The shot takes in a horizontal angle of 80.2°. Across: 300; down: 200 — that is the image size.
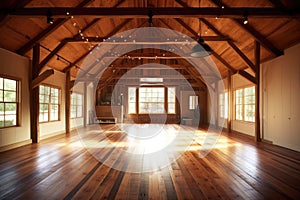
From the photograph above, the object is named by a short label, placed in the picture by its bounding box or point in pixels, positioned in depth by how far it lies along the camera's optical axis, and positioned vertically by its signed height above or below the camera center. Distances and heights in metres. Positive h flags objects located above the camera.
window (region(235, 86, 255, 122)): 6.70 -0.08
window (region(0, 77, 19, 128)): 4.66 +0.02
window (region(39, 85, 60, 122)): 6.51 -0.01
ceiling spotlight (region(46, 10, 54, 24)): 3.89 +1.89
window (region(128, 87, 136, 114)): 12.47 +0.17
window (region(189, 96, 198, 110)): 12.06 +0.02
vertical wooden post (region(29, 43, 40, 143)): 5.47 -0.16
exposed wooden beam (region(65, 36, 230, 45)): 6.04 +2.23
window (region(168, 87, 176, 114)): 12.45 +0.23
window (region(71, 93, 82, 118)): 9.02 -0.12
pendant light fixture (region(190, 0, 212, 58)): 4.37 +1.30
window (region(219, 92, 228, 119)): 8.89 -0.15
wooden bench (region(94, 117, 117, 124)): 11.28 -1.13
